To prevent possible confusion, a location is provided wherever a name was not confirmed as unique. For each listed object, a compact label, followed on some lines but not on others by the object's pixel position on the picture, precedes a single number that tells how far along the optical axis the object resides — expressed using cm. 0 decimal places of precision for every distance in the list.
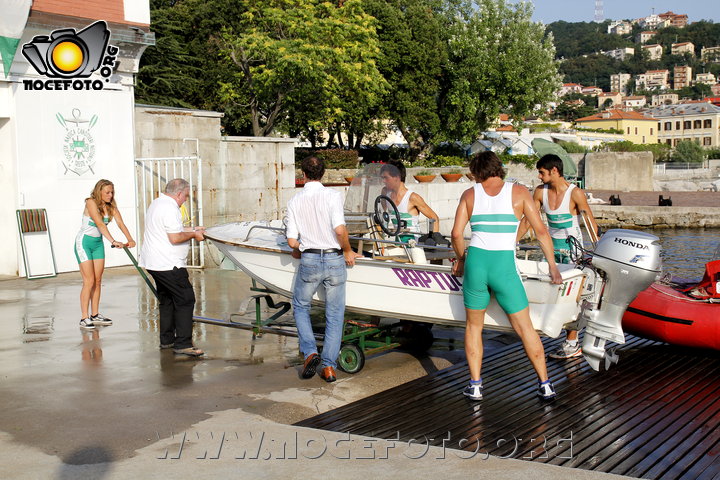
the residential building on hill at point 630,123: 13550
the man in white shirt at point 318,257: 648
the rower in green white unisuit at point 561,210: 758
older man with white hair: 734
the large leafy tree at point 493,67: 4869
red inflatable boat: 737
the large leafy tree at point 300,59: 3359
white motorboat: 635
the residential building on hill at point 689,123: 13238
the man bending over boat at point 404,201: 772
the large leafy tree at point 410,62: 4691
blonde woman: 864
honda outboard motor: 646
